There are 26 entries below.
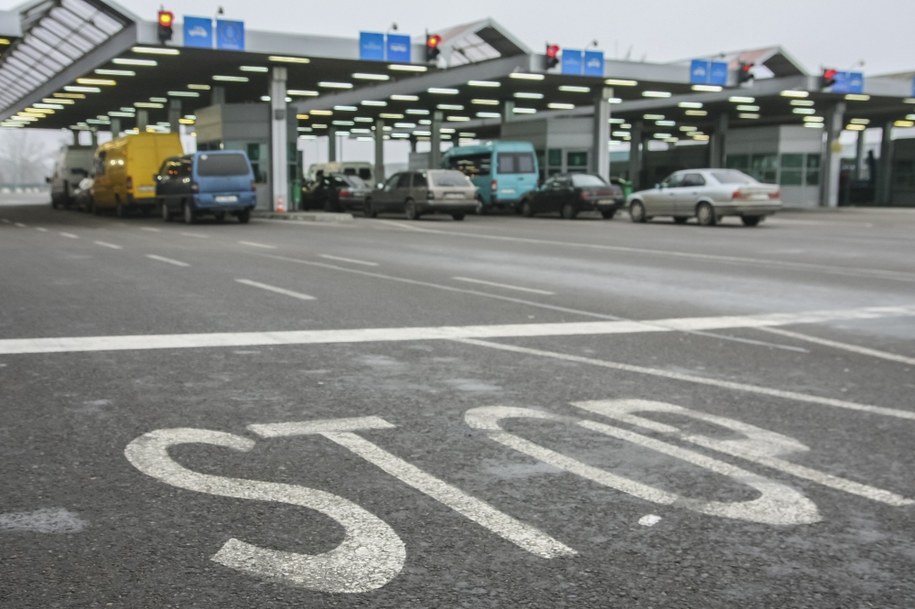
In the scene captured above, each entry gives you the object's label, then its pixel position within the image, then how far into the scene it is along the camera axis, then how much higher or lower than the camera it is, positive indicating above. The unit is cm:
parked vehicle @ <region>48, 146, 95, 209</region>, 4406 -14
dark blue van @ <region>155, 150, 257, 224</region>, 2778 -42
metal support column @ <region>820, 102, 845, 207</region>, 4719 +105
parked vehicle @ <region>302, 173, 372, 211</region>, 3900 -81
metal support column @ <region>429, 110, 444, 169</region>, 5180 +178
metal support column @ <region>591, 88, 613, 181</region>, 4259 +179
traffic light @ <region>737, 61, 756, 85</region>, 4000 +435
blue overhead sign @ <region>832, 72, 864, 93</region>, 4222 +425
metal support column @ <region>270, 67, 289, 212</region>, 3566 +108
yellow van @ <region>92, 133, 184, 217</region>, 3309 +9
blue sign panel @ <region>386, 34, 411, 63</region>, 3356 +424
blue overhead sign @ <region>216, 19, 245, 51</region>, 3111 +425
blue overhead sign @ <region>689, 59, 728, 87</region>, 3947 +428
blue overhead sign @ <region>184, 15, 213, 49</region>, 3045 +425
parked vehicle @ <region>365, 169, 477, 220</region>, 3234 -61
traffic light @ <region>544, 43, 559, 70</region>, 3588 +439
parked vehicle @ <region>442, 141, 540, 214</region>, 3916 +12
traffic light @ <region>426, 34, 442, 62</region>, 3356 +433
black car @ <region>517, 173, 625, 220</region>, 3381 -65
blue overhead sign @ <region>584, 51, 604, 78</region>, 3738 +430
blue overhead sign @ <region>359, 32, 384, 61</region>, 3334 +424
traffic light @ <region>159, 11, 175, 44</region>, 2969 +432
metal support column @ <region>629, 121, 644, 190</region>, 6106 +149
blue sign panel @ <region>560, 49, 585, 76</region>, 3694 +428
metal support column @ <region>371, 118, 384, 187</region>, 6328 +133
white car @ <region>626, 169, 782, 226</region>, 2702 -51
